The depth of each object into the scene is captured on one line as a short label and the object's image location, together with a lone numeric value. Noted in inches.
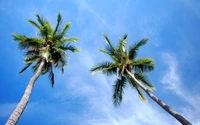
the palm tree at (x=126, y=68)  802.2
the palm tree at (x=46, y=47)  717.9
